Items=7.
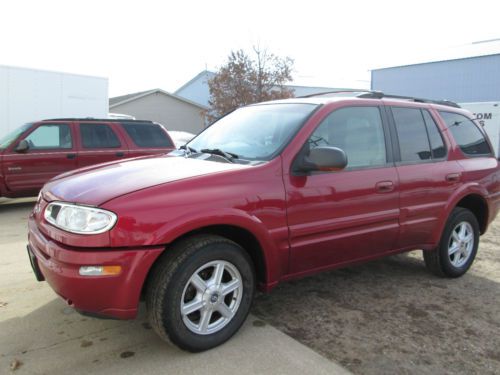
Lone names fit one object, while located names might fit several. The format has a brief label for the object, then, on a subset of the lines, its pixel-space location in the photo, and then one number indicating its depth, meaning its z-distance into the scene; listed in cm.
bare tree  2278
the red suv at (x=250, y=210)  271
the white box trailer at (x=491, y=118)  1894
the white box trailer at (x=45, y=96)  1211
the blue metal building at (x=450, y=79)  3138
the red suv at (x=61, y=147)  829
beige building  3129
